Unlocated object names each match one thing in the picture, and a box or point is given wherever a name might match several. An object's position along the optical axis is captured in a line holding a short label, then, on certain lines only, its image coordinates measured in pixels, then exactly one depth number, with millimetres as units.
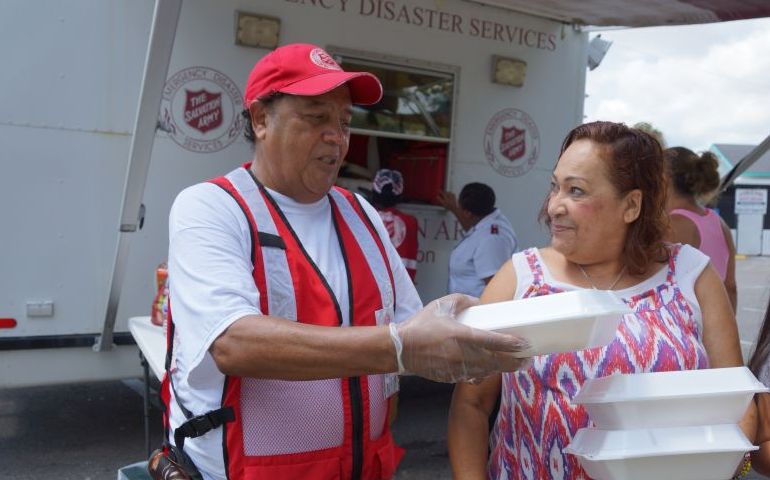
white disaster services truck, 4059
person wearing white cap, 5332
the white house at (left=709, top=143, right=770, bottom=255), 26203
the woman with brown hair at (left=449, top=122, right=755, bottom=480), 1826
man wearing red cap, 1388
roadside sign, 26344
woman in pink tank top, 4379
